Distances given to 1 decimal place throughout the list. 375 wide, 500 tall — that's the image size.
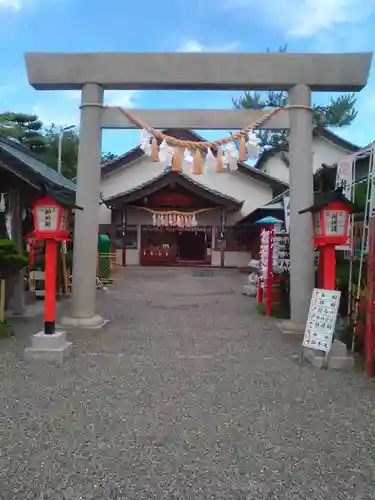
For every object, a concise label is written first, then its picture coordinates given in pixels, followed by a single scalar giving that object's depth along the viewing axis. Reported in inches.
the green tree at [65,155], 1322.6
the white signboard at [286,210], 370.0
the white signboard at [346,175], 279.7
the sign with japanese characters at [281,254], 378.6
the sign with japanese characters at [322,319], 229.9
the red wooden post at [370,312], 212.7
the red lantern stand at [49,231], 250.7
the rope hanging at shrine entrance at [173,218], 879.7
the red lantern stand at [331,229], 237.5
